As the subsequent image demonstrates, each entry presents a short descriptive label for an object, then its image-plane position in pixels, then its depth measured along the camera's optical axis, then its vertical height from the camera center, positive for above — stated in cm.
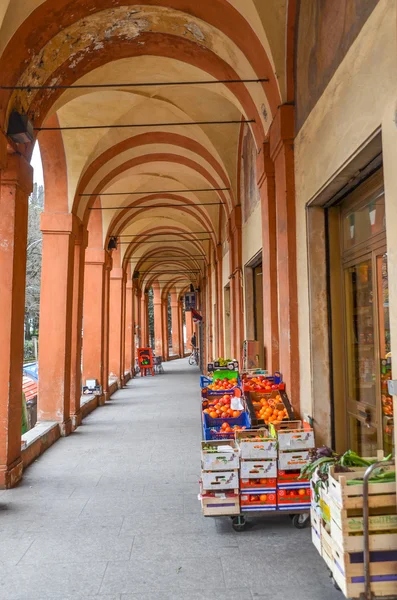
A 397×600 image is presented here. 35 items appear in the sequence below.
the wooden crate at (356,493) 271 -93
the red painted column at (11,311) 565 +36
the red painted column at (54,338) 859 +3
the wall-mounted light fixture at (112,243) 1320 +271
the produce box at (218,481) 409 -126
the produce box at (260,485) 416 -132
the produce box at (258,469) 416 -118
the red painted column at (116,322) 1659 +60
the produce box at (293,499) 418 -146
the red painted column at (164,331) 3338 +49
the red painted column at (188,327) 4241 +94
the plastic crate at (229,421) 546 -99
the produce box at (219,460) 409 -108
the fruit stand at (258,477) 410 -125
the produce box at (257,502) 414 -147
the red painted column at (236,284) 1013 +121
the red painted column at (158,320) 3284 +128
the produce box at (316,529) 320 -136
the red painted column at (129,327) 2005 +48
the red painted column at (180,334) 3811 +31
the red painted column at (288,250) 539 +102
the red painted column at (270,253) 639 +117
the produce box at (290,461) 421 -112
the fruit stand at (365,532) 268 -115
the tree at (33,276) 3139 +431
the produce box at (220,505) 409 -147
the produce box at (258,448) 418 -100
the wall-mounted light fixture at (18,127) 553 +252
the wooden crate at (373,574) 268 -137
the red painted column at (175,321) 3786 +136
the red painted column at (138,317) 2472 +119
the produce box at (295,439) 424 -94
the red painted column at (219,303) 1427 +108
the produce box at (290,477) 421 -127
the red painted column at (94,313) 1241 +69
